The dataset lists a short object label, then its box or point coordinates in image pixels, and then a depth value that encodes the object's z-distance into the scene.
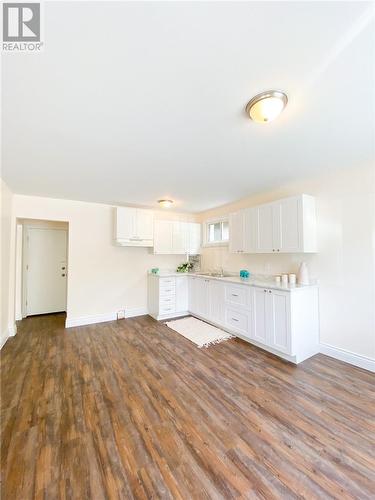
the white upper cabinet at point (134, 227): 4.27
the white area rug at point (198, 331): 3.37
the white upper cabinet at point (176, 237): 4.77
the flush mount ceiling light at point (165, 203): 4.13
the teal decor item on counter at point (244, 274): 4.03
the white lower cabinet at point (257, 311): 2.71
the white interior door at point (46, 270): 4.82
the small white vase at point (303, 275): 3.00
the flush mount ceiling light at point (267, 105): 1.45
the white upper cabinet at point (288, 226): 2.93
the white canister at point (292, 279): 3.08
